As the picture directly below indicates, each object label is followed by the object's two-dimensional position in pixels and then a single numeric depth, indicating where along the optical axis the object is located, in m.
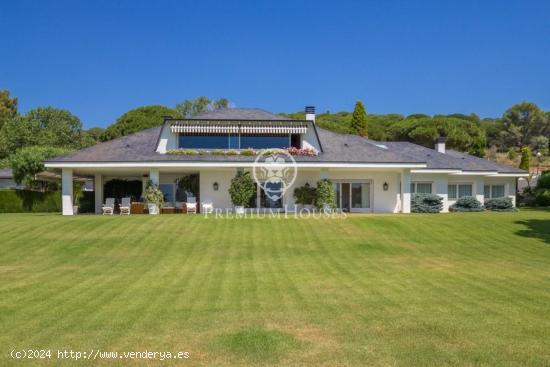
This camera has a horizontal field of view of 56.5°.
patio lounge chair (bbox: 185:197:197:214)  33.16
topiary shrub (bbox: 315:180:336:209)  32.62
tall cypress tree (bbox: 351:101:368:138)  66.63
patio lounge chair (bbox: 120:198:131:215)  32.32
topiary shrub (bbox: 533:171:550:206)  45.34
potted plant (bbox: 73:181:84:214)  41.22
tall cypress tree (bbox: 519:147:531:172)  60.00
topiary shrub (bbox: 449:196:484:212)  39.47
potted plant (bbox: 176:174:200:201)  35.78
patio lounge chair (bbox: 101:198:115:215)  32.72
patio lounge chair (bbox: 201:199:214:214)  32.56
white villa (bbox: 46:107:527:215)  32.69
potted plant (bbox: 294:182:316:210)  33.81
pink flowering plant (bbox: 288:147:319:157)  34.38
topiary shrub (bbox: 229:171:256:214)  31.95
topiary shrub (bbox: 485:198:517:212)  40.42
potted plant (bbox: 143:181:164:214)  32.12
